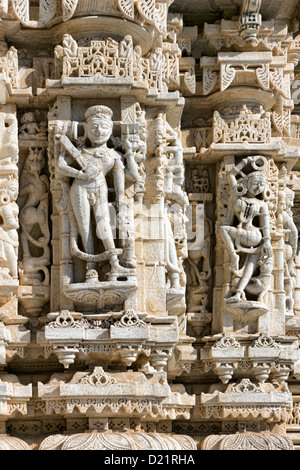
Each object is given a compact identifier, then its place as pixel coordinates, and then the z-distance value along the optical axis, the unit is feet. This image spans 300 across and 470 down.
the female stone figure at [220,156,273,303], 64.08
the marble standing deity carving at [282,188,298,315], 67.77
